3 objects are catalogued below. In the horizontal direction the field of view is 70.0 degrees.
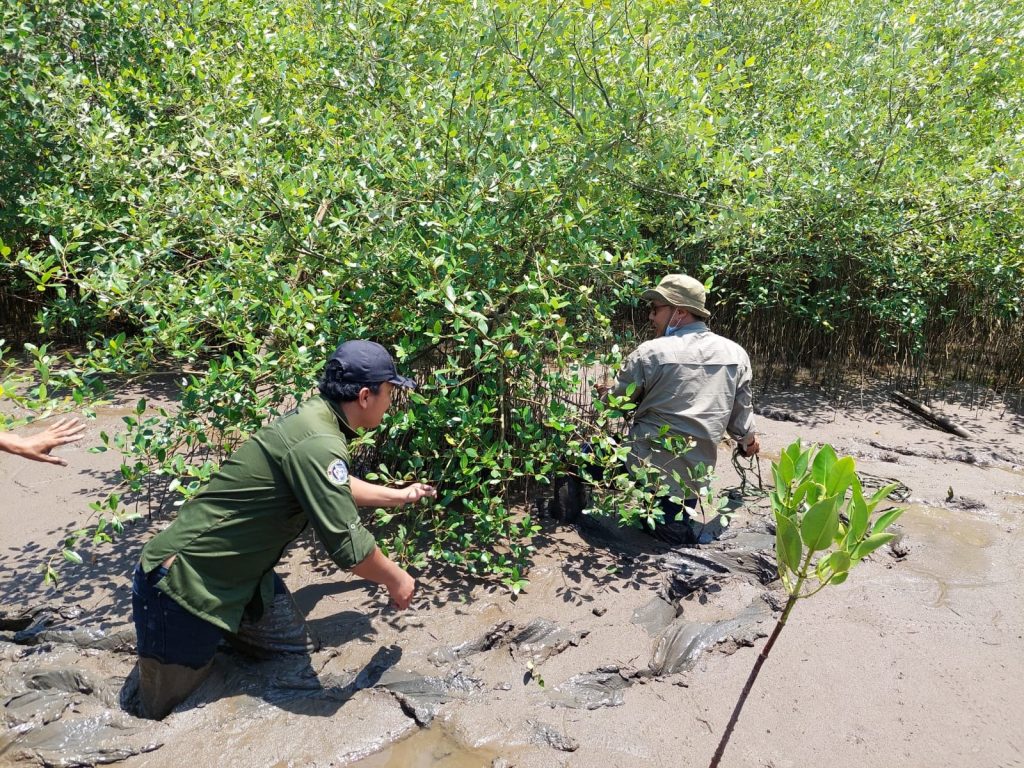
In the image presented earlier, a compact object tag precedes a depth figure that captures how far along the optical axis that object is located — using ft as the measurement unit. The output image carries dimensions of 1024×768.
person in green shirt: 7.88
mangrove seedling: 5.75
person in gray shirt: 12.14
